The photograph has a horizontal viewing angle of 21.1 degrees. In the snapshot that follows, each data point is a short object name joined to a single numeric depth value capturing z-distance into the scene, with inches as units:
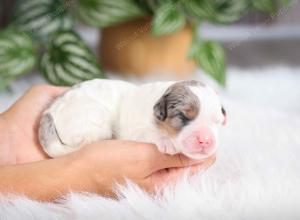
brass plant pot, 43.9
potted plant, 37.4
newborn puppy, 23.2
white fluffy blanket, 23.1
